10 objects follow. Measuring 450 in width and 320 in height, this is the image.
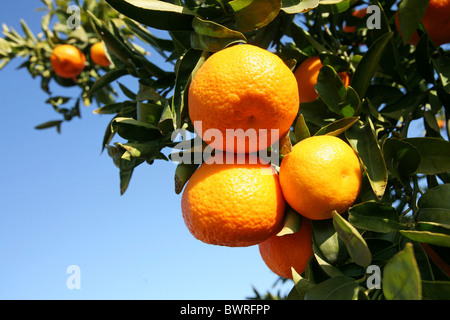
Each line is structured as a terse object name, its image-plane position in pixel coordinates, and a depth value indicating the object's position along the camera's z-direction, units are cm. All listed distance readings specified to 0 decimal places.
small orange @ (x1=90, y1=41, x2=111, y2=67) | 85
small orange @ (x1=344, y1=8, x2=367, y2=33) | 61
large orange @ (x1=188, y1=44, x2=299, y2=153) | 37
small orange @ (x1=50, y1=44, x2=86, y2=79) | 85
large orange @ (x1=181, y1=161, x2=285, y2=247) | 38
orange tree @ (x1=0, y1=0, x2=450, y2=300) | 36
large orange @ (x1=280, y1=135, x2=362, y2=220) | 38
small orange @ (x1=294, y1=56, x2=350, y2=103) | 47
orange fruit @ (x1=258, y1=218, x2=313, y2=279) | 40
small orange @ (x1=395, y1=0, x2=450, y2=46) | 50
